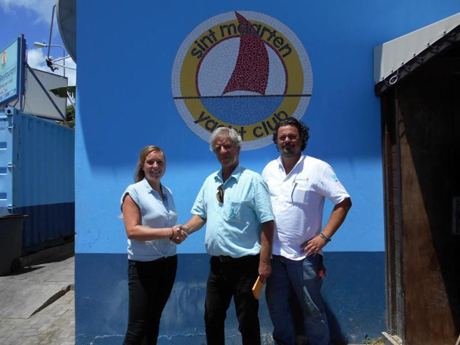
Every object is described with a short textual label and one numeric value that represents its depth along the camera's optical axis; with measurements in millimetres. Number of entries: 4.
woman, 2611
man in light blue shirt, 2533
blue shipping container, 6820
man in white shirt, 2670
